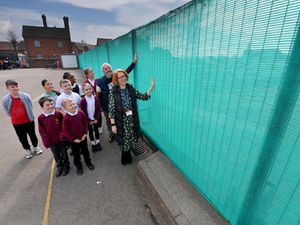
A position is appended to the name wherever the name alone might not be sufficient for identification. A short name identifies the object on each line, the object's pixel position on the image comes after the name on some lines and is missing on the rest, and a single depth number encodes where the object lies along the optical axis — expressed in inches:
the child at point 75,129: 106.1
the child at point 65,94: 124.3
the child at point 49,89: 131.3
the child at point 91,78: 153.5
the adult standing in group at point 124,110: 105.4
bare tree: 1809.8
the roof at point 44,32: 1554.7
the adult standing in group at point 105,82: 142.9
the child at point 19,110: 124.0
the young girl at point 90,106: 131.8
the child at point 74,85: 153.8
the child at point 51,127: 108.0
